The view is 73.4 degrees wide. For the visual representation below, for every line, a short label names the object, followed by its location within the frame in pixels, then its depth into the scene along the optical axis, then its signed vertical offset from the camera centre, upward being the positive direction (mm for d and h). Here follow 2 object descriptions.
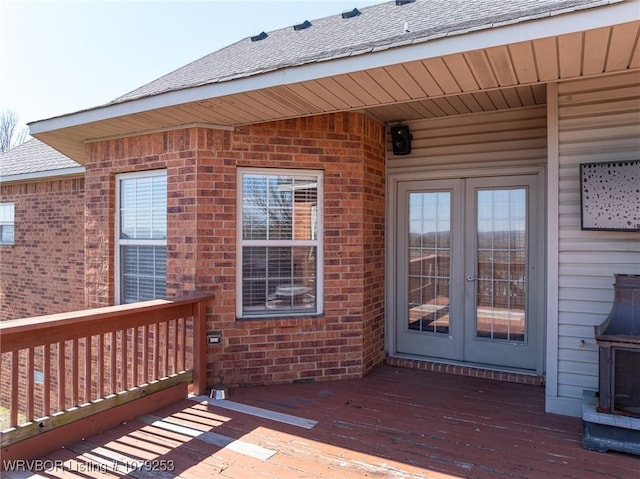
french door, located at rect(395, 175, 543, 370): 4297 -303
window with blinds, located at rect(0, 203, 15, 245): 7344 +284
